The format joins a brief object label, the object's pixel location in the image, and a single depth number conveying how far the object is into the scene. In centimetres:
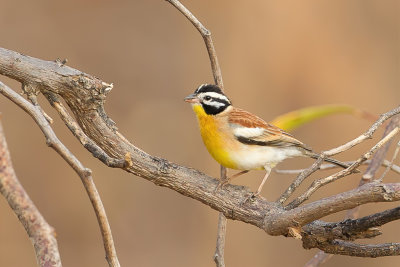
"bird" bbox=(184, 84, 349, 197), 860
